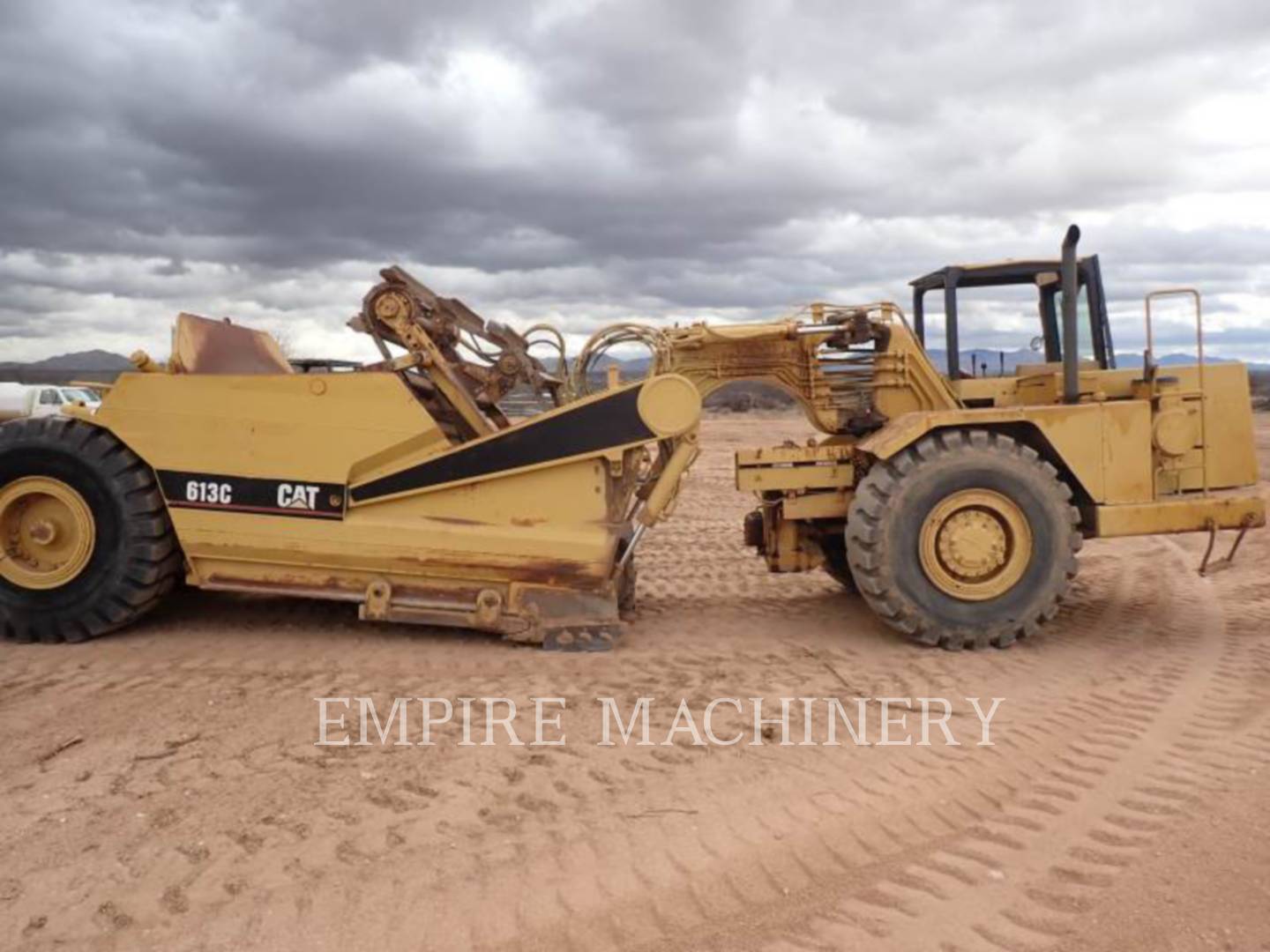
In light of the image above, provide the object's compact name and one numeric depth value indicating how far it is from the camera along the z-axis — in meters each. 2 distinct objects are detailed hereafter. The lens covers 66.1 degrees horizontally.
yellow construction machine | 5.59
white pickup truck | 19.70
